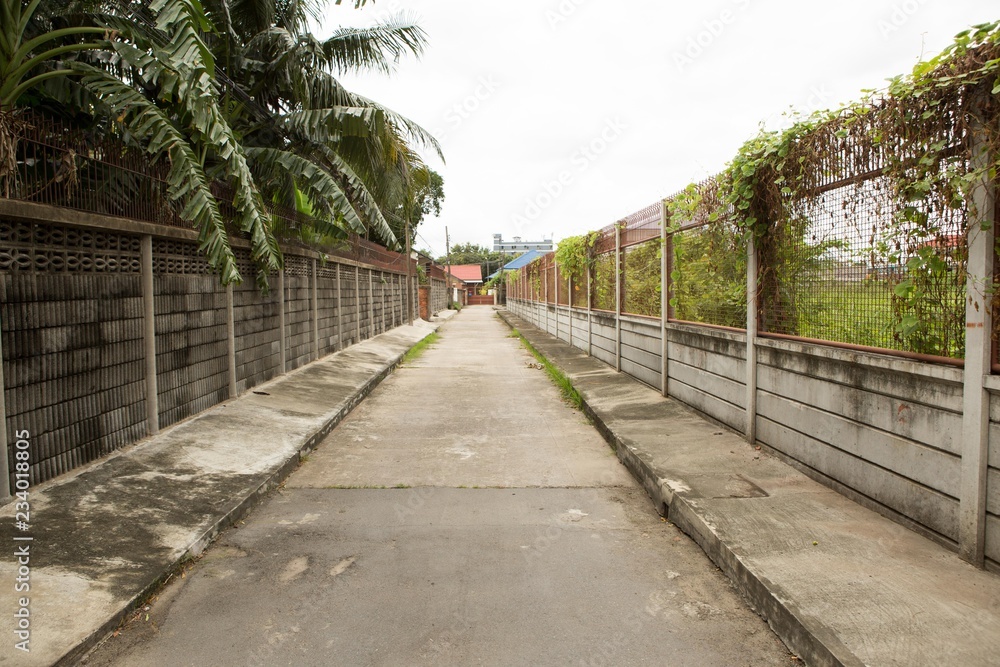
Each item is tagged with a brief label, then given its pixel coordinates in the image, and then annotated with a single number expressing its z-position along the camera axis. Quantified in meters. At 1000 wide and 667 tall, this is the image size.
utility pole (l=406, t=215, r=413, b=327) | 26.49
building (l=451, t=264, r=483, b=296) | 88.94
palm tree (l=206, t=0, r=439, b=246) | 9.62
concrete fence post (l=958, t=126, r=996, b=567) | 3.34
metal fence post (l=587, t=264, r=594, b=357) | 14.31
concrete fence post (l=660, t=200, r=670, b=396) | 8.51
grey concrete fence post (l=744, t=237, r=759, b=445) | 5.92
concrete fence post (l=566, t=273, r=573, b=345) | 17.11
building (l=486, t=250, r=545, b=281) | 57.81
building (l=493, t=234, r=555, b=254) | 123.44
